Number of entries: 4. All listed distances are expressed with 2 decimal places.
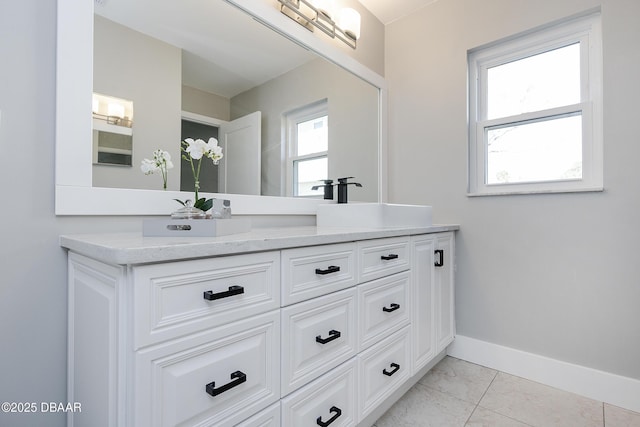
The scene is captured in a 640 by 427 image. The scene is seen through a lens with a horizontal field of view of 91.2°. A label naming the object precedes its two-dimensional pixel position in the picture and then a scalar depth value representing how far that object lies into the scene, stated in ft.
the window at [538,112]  5.48
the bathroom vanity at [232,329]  2.17
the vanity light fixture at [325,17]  5.48
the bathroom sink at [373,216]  4.92
